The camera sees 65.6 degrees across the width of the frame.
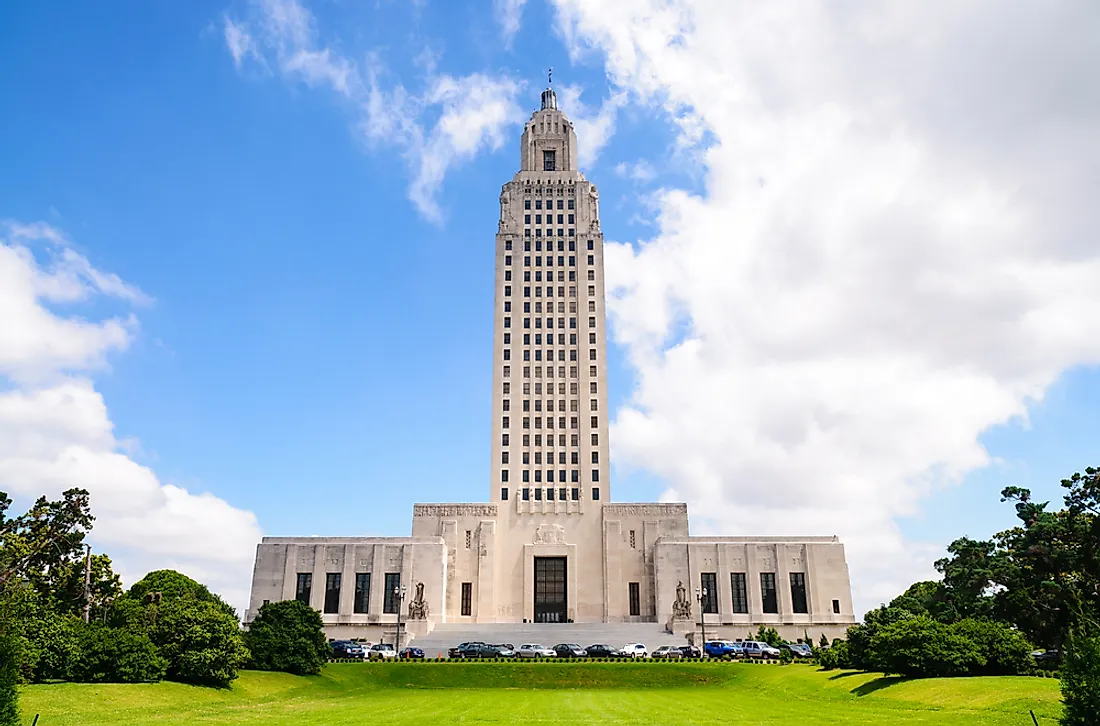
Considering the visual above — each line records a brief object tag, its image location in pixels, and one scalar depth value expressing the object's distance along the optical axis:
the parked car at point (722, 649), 54.94
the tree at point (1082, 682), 17.62
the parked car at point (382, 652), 54.60
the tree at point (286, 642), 42.78
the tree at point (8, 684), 17.95
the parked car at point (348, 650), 54.44
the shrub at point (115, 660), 33.03
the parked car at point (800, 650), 57.41
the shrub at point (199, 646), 35.69
